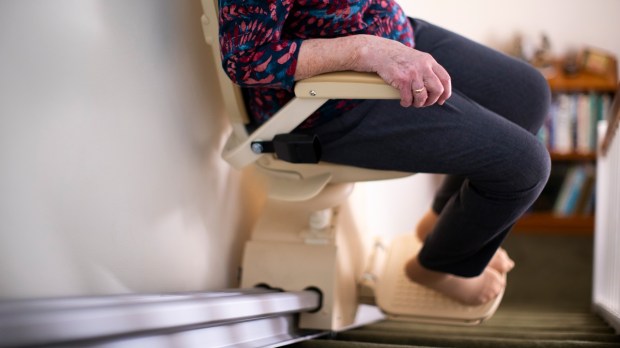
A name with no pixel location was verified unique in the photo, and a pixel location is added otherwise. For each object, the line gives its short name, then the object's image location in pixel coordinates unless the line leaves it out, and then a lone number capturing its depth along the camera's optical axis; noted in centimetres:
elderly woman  126
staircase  158
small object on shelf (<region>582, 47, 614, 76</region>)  359
